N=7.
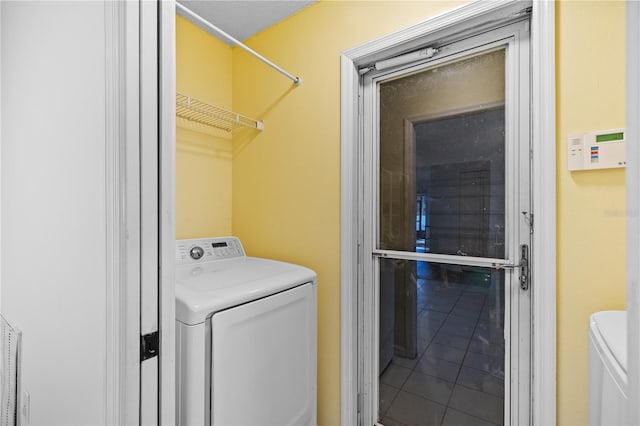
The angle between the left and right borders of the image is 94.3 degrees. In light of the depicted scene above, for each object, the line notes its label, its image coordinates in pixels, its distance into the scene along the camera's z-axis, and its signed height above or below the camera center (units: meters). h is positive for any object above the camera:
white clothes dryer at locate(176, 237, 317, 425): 1.03 -0.52
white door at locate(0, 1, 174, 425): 0.70 +0.00
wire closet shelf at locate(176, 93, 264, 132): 1.67 +0.60
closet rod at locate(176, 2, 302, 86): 1.31 +0.84
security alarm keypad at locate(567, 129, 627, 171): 0.99 +0.21
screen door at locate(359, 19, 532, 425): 1.27 -0.11
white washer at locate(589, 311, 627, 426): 0.69 -0.40
